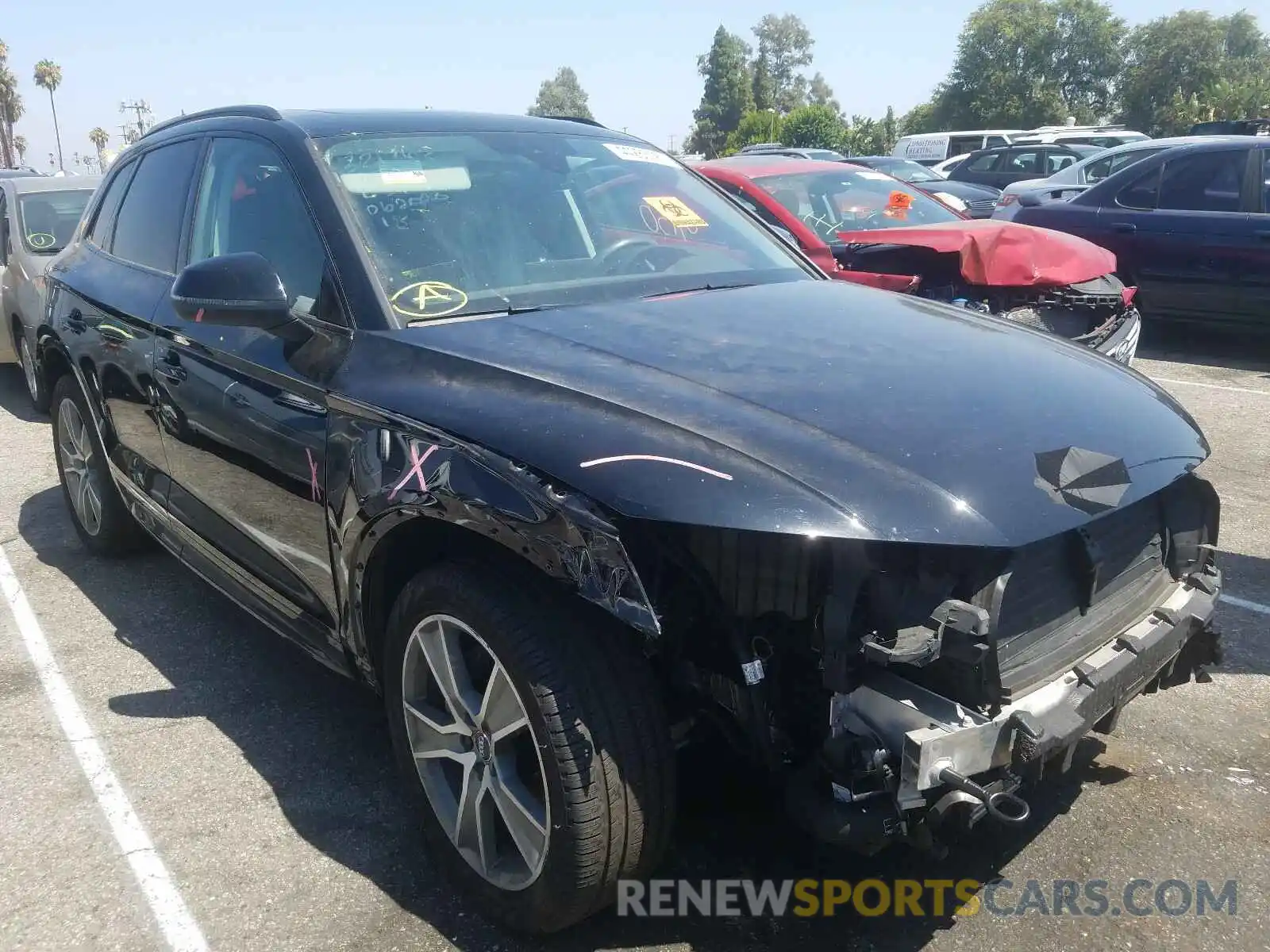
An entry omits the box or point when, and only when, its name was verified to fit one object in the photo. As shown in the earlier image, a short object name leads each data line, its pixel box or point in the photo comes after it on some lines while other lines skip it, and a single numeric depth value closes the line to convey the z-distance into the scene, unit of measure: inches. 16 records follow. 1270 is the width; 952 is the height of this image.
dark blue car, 327.3
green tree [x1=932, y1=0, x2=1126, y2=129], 2536.9
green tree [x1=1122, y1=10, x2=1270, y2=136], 2301.9
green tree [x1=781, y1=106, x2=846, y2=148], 1878.7
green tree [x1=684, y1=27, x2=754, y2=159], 3535.9
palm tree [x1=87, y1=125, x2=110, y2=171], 3914.9
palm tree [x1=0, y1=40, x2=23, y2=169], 2989.7
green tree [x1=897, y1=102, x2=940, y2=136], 2682.1
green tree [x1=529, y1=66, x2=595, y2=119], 4426.7
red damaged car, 242.4
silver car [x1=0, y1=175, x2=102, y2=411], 296.0
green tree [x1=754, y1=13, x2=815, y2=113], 4456.2
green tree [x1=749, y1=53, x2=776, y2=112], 3737.7
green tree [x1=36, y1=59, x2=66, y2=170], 3516.2
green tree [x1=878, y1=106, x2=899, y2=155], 2059.9
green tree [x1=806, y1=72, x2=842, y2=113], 4672.7
